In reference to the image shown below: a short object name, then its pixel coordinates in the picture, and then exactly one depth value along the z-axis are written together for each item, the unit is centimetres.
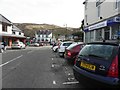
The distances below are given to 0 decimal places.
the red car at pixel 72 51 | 599
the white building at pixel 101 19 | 1108
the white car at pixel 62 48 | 952
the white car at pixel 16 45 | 2035
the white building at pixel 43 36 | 6599
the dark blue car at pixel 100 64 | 248
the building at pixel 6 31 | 2326
